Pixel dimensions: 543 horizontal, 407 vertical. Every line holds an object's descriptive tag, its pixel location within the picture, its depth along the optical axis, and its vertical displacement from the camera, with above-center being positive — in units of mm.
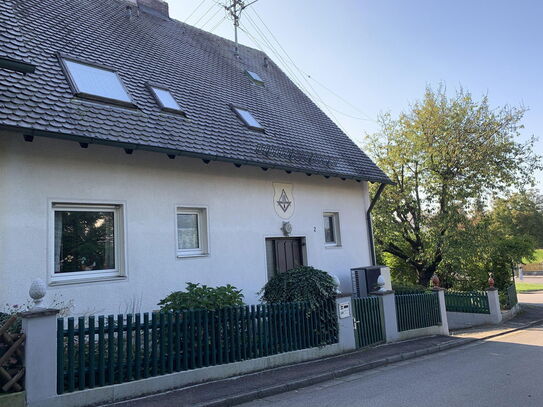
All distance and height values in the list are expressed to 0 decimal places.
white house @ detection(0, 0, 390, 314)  6320 +2020
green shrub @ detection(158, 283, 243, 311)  6355 -455
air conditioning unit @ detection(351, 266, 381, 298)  11134 -531
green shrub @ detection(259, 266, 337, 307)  7816 -439
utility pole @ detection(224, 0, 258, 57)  15844 +9952
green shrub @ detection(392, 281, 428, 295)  11659 -938
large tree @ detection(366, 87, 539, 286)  17172 +3524
